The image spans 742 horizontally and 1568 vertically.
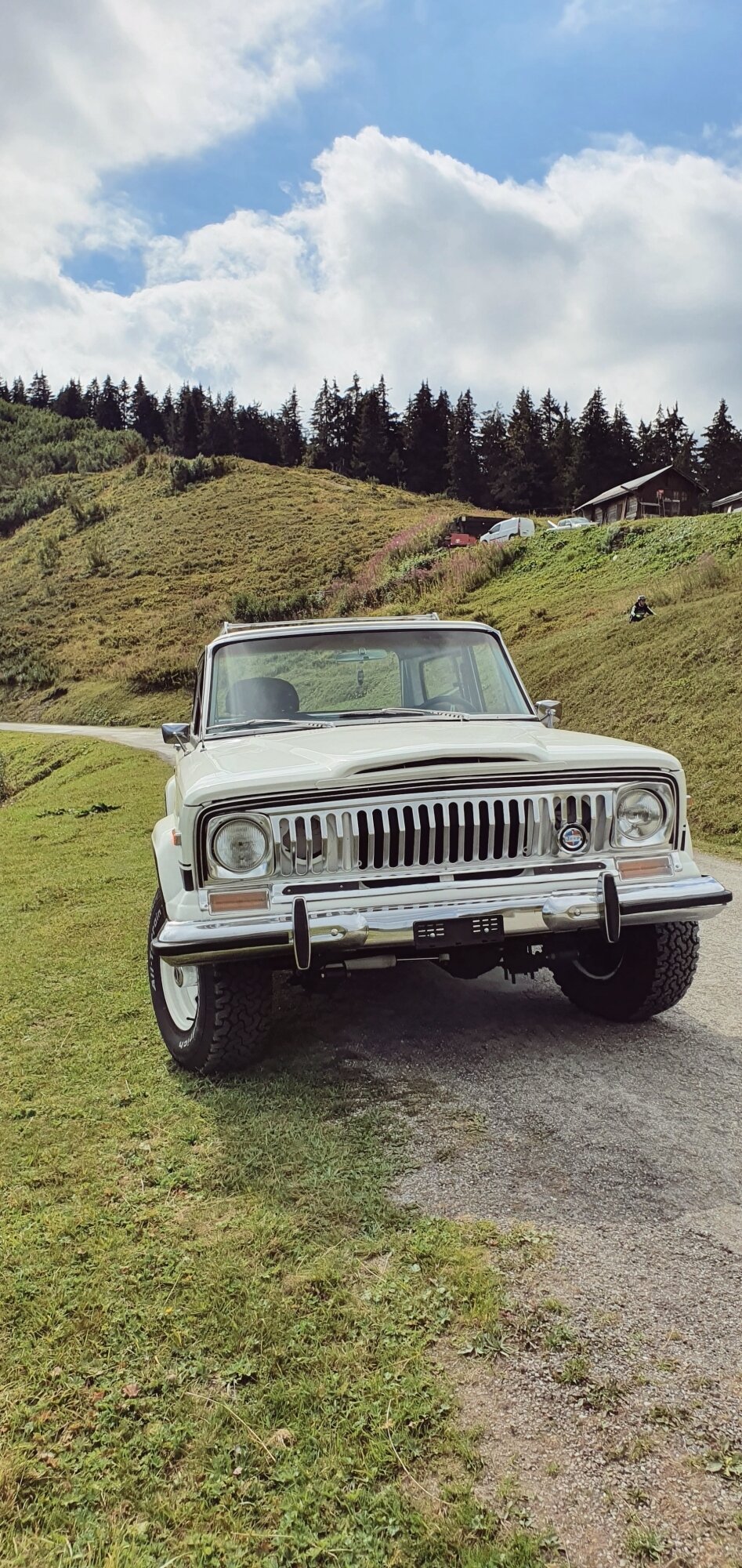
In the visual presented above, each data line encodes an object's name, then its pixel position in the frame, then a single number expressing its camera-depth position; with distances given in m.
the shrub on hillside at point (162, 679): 33.16
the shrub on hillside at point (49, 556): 58.41
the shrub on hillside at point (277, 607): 37.19
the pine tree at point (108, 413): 115.75
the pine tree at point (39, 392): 136.50
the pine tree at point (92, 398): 120.31
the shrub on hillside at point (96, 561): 55.62
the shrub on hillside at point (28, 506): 73.12
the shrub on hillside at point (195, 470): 68.94
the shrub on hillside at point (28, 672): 39.41
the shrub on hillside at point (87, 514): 65.75
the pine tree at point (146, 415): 106.62
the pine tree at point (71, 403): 121.62
